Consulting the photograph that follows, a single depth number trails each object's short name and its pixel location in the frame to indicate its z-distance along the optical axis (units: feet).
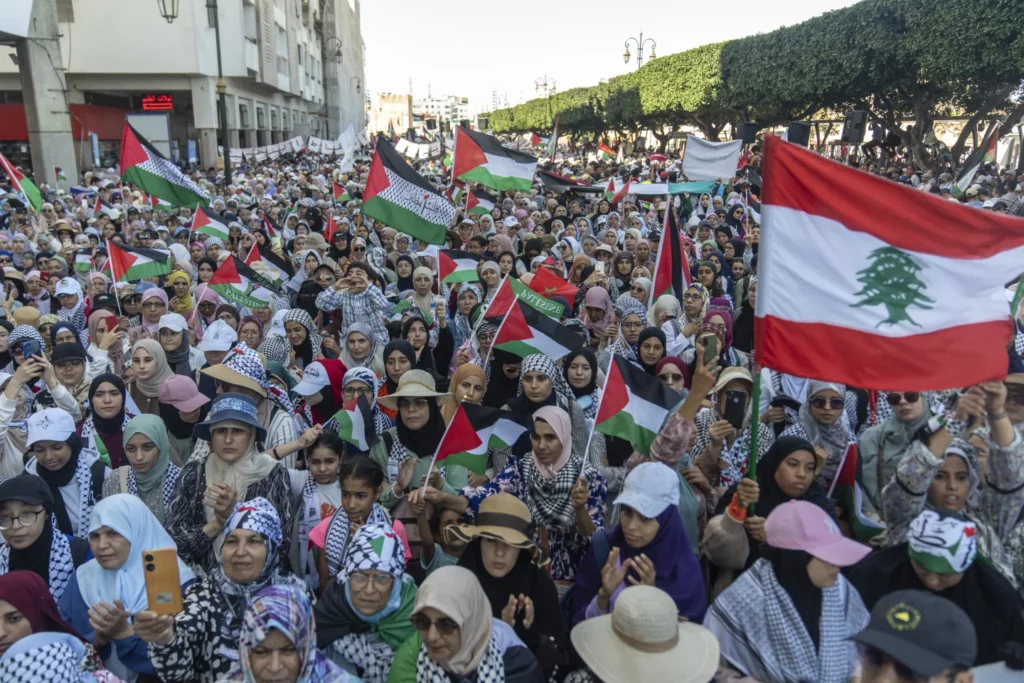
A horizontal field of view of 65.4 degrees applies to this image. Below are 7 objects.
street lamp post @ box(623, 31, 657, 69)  115.44
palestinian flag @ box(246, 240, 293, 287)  30.68
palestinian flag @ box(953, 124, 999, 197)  42.50
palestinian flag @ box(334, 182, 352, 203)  52.85
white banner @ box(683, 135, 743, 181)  46.65
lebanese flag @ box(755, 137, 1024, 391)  10.43
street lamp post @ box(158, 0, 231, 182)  61.52
